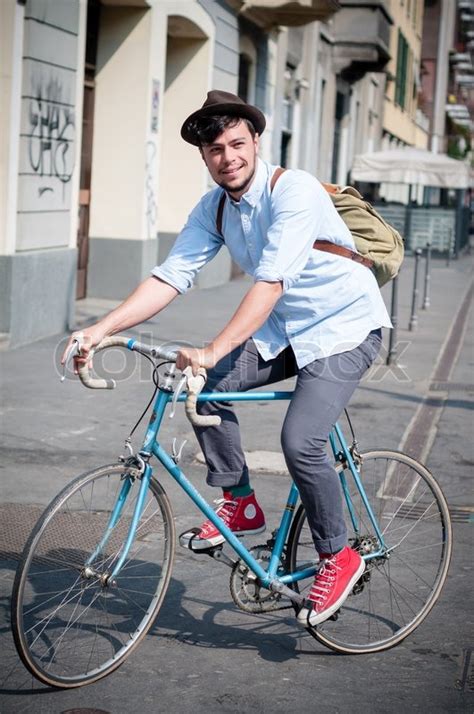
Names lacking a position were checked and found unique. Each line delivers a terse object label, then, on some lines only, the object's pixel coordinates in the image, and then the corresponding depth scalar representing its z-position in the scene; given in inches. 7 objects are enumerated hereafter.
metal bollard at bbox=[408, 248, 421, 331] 554.3
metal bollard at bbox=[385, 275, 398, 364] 429.1
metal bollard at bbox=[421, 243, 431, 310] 678.4
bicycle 138.3
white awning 1187.3
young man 144.7
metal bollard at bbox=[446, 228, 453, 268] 1138.2
